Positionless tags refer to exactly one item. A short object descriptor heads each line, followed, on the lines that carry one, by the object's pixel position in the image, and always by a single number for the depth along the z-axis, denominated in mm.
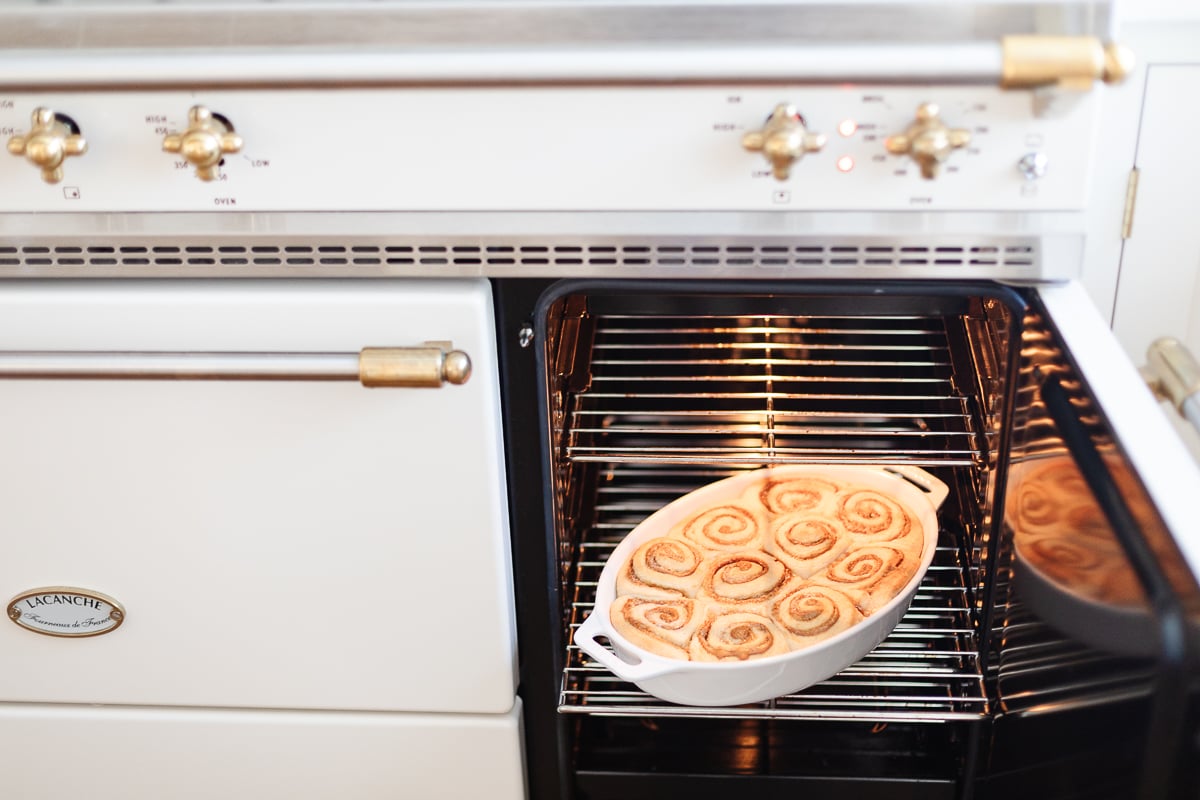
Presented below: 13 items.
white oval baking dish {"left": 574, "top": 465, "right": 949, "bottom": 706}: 864
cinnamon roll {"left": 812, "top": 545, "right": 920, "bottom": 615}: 933
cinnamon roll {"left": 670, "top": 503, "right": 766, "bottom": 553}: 1023
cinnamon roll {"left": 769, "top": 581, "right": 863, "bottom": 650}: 909
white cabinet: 1221
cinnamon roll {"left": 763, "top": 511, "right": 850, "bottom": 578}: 1000
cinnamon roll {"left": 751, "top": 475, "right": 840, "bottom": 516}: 1061
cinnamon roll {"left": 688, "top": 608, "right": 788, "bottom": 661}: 910
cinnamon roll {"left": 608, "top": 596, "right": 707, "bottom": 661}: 911
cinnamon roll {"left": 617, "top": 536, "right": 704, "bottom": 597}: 973
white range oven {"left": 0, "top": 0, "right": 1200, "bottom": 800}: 722
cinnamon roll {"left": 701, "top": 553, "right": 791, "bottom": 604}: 971
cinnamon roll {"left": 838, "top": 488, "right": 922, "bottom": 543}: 1009
